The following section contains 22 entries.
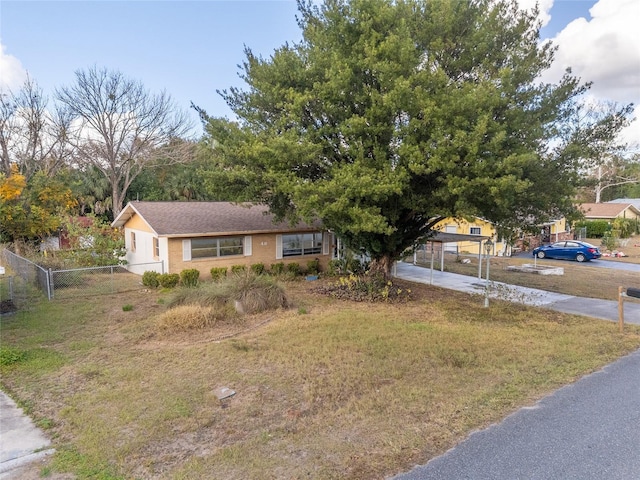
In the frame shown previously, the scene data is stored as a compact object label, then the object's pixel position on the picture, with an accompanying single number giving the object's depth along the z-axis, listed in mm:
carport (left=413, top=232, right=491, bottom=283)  15222
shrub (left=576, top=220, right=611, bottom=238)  38578
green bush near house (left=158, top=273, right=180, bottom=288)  15328
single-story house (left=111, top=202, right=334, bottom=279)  16625
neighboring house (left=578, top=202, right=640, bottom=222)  40844
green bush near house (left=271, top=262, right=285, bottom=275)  18156
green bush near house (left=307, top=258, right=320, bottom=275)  19328
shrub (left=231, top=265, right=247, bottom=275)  16875
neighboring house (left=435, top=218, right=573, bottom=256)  28266
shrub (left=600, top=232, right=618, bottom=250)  29031
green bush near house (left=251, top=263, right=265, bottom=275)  17750
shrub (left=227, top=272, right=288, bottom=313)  11273
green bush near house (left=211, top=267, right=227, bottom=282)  16516
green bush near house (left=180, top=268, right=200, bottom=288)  15695
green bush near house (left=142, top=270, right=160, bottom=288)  15258
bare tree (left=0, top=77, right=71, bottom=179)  25359
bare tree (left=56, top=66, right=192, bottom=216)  28828
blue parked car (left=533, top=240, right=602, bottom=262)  26125
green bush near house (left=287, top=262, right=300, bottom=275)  18142
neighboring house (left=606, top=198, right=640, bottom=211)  45825
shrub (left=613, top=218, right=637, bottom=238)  36438
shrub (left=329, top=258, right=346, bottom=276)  18516
